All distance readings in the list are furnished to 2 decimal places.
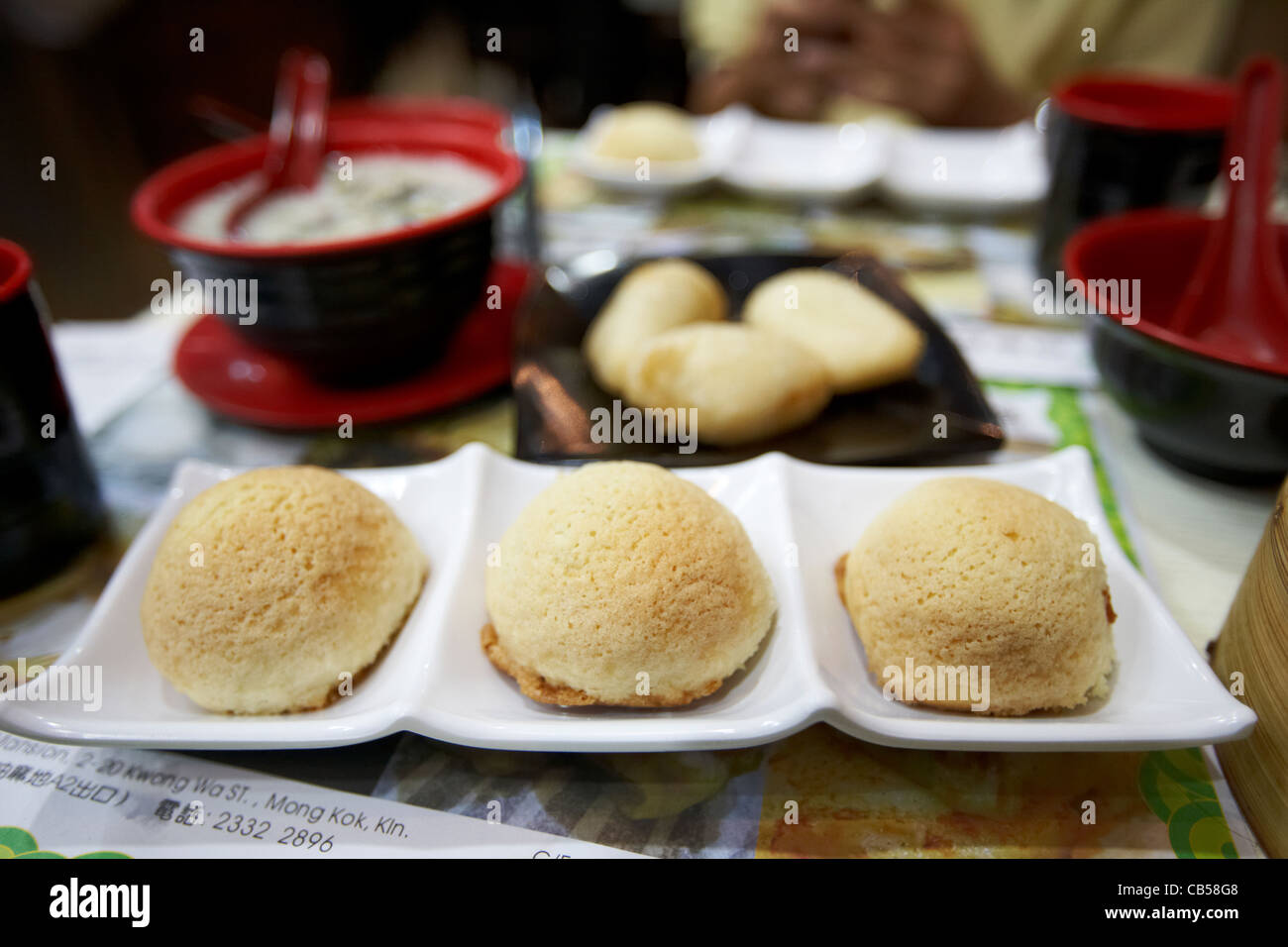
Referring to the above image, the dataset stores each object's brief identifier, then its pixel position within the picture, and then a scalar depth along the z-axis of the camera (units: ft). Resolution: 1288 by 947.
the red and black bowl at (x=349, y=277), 1.14
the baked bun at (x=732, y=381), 1.16
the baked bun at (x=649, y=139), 1.93
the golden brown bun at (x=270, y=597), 0.90
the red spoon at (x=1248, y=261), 1.20
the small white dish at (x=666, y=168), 1.87
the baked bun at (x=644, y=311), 1.26
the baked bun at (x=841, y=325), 1.23
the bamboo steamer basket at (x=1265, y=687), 0.84
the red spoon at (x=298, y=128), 1.38
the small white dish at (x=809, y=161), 1.84
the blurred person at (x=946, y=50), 2.43
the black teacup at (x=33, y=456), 1.01
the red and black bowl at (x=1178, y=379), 1.04
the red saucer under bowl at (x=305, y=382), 1.28
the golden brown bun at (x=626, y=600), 0.89
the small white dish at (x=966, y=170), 1.78
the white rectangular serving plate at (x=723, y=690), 0.84
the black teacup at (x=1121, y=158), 1.40
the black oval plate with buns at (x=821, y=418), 1.14
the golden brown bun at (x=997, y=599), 0.89
